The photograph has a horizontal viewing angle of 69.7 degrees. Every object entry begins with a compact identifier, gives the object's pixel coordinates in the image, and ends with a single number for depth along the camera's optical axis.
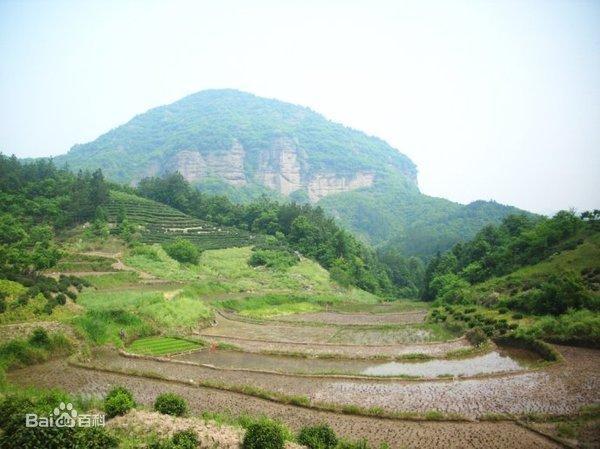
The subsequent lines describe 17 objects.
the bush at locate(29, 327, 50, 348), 23.56
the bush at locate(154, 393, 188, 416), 15.12
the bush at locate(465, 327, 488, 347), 29.33
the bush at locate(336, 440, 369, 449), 12.13
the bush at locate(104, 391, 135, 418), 14.88
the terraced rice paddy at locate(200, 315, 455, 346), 32.44
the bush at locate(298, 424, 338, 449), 12.67
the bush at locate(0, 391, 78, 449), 11.21
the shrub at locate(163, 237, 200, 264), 61.75
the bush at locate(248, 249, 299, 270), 69.31
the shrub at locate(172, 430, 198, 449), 11.96
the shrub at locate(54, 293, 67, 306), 28.73
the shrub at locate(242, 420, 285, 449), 12.23
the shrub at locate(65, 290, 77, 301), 30.81
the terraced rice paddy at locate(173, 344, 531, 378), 22.97
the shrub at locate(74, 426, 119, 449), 11.59
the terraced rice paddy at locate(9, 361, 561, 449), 14.02
